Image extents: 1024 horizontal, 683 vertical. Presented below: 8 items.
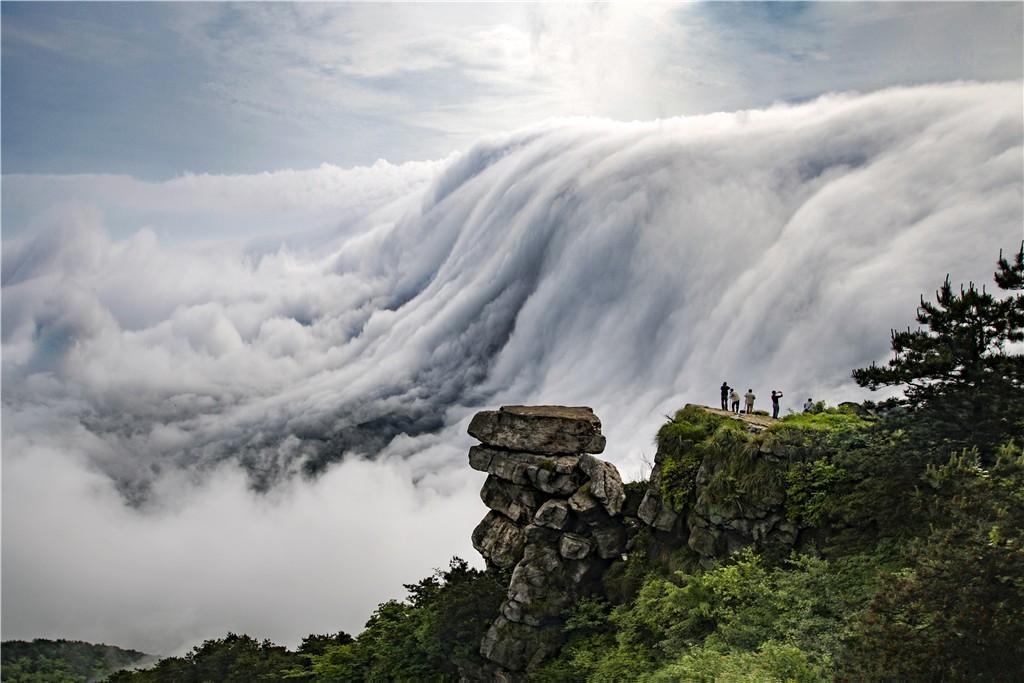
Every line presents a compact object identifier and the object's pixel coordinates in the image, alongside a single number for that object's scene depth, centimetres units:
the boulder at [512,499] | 3278
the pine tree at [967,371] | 2047
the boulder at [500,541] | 3238
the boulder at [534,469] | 3192
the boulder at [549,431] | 3344
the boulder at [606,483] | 3028
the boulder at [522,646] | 2875
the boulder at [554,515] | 3056
